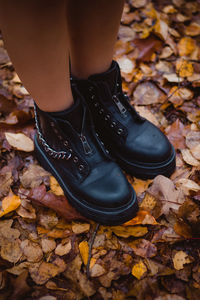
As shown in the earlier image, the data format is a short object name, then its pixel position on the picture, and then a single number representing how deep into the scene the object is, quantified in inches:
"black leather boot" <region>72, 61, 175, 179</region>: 34.6
